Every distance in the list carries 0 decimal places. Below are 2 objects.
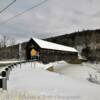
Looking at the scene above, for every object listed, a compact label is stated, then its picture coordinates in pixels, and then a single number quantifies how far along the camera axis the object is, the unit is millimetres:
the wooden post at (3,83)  4728
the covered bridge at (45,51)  18779
